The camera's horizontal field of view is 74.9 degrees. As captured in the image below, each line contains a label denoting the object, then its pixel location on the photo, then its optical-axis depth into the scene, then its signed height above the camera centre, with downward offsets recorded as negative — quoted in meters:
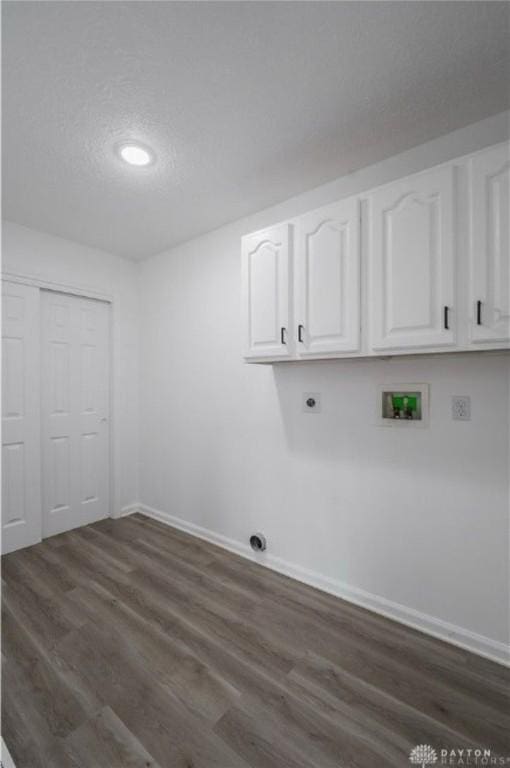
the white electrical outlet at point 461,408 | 1.69 -0.14
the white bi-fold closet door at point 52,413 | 2.70 -0.26
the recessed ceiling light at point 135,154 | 1.82 +1.30
